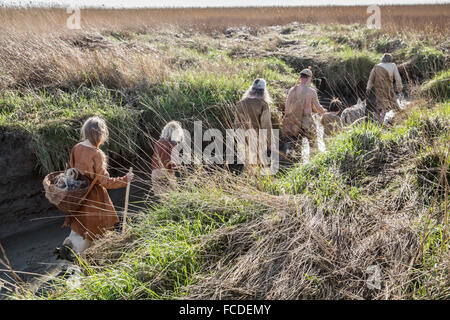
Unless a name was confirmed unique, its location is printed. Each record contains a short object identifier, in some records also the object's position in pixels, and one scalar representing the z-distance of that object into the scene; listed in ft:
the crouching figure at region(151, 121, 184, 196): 12.92
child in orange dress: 11.82
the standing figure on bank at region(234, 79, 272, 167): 15.90
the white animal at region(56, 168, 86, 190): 11.69
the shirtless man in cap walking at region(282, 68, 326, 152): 17.93
